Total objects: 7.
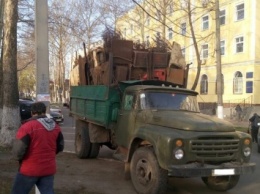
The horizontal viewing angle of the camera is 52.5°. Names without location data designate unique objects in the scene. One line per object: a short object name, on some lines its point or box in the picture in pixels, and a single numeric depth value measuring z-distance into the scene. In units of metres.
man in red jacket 3.19
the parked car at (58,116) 16.32
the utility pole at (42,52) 5.11
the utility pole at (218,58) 12.90
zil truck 4.61
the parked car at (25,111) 16.20
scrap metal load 6.78
